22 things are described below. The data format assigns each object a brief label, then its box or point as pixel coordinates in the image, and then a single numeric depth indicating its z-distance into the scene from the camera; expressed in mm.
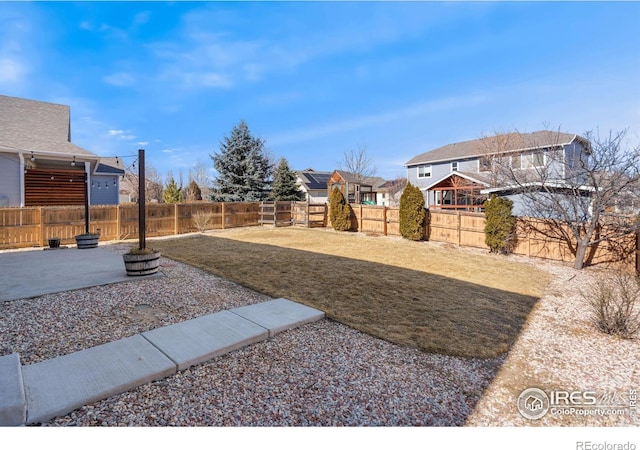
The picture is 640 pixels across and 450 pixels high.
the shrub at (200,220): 15406
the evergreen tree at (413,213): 13156
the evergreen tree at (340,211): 16141
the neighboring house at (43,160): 11148
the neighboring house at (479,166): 10148
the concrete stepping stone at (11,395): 2090
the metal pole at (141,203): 6164
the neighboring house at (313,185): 37844
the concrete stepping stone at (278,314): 3937
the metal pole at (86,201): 9812
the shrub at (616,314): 4254
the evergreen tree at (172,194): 25281
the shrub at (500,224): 10508
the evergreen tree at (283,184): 23188
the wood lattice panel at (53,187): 13836
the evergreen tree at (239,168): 21547
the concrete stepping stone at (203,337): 3080
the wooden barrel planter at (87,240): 9617
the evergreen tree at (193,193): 29298
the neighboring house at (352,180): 19800
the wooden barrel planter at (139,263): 5887
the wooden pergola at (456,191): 19203
